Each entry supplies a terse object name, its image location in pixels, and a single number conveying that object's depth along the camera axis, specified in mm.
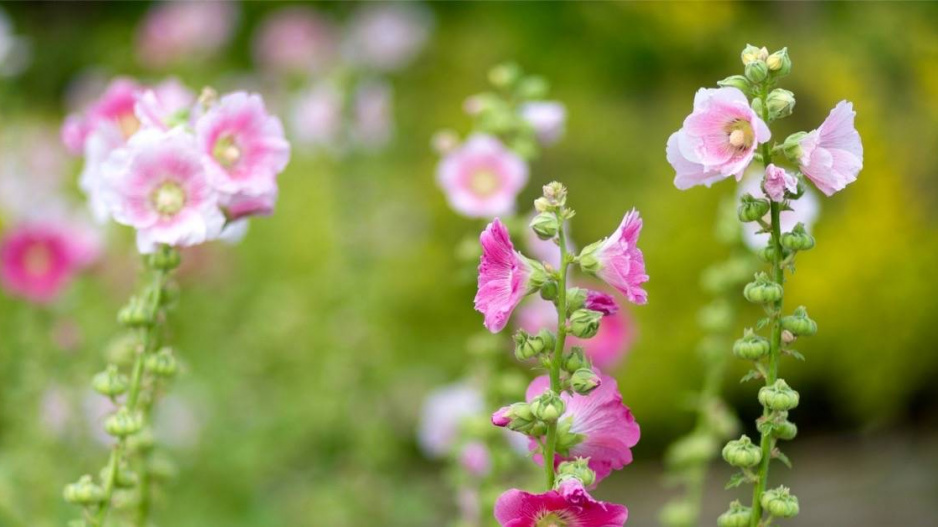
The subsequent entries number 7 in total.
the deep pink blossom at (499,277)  2532
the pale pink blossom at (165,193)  2752
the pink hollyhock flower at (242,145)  2767
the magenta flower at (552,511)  2498
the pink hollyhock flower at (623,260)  2541
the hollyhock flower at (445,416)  3612
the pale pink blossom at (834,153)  2567
